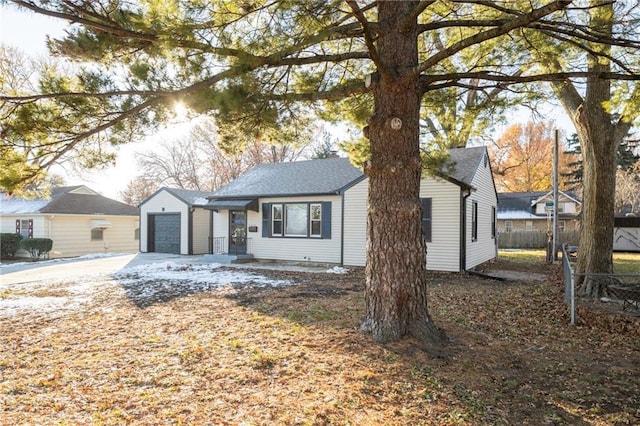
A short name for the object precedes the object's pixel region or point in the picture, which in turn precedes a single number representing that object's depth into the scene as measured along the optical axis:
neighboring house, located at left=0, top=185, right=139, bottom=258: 18.41
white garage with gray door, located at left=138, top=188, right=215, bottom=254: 18.03
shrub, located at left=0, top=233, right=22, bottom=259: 17.45
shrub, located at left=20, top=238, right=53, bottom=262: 16.97
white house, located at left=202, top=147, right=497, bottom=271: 11.78
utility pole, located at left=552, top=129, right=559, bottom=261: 13.99
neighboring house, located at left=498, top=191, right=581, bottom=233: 26.78
